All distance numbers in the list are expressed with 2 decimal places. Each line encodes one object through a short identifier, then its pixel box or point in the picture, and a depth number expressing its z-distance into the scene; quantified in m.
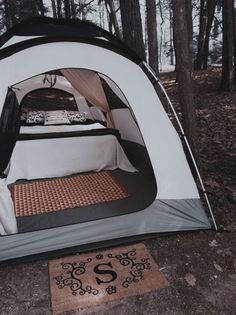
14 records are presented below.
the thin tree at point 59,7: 12.82
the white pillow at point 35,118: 5.03
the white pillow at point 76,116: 5.12
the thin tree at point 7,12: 13.54
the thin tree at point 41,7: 14.93
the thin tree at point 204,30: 10.79
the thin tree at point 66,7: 11.47
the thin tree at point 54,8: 14.66
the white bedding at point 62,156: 4.14
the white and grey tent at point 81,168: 2.68
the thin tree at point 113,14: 7.99
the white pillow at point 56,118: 4.95
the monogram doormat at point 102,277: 2.21
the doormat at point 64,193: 3.41
